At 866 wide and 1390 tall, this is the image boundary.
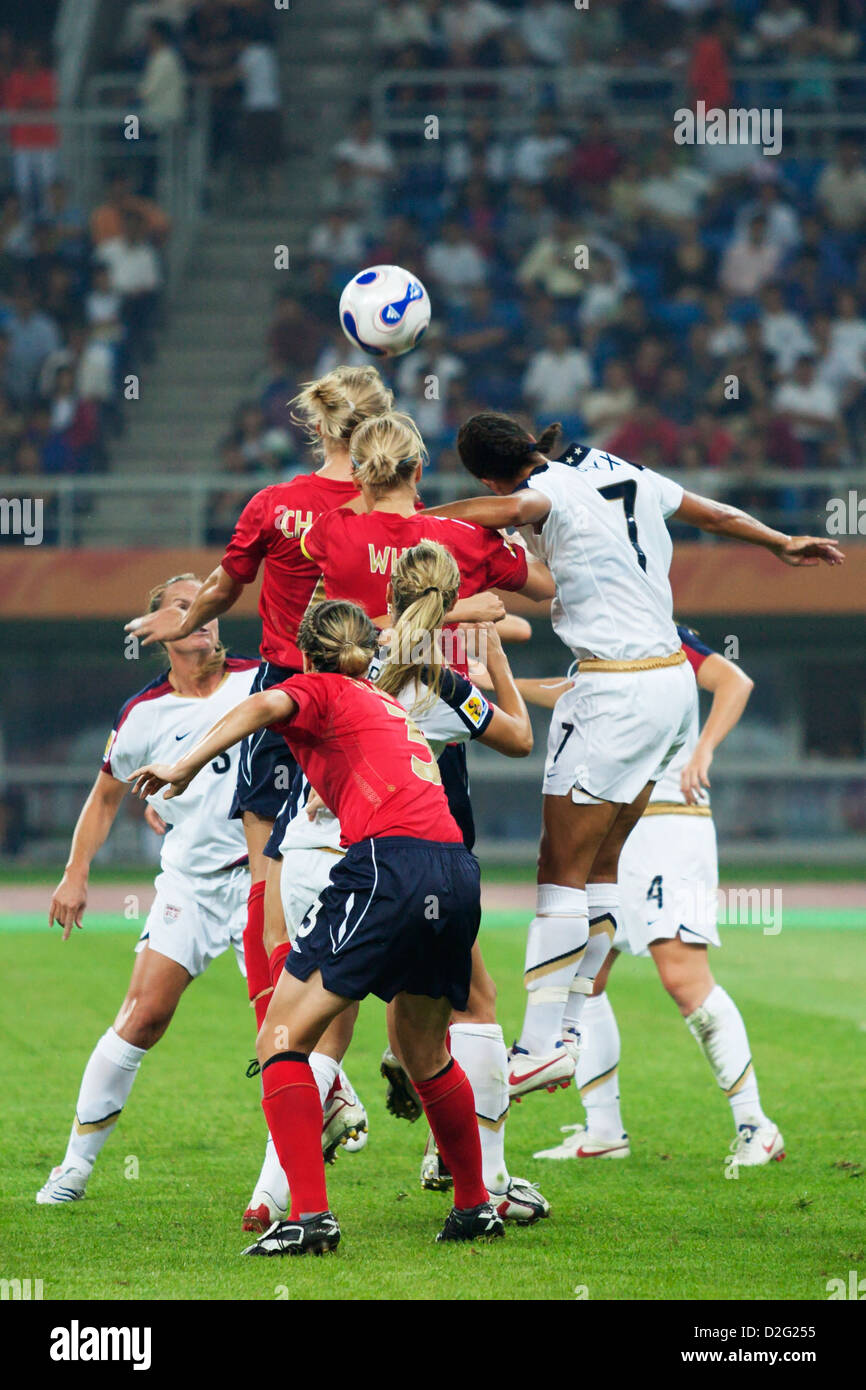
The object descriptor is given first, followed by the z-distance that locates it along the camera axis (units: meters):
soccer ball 6.11
